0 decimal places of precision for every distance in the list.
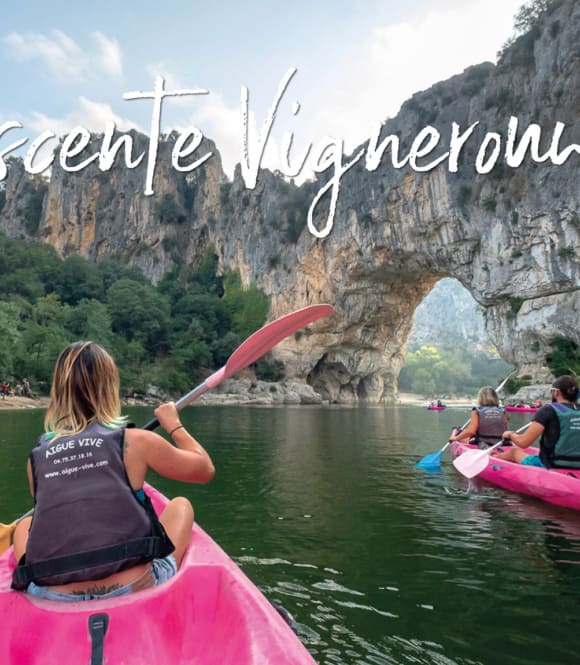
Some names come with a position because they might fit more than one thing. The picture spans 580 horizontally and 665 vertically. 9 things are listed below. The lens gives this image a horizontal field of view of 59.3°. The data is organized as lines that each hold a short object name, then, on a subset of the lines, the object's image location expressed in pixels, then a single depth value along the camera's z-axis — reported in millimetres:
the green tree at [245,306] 43938
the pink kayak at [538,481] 5238
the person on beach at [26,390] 27078
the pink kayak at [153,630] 1701
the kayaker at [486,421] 7328
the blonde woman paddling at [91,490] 1734
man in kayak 5105
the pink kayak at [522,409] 22919
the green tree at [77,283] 42719
